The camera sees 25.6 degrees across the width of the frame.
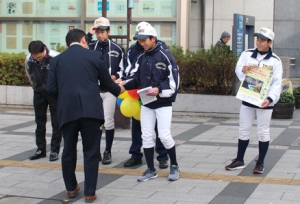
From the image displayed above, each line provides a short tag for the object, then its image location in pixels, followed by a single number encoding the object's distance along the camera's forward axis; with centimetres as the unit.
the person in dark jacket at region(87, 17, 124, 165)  884
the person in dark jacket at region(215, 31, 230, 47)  1572
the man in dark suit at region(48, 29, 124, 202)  681
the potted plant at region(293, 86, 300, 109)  1477
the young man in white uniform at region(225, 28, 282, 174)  807
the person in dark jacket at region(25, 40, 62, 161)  891
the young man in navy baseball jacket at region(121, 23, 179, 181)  776
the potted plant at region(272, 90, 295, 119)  1325
